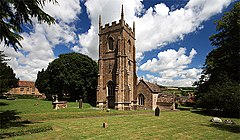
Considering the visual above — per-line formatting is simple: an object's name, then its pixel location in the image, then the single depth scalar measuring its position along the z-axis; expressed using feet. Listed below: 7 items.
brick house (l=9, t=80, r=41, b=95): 252.62
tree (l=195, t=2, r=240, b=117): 67.67
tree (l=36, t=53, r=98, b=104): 120.57
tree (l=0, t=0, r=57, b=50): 30.09
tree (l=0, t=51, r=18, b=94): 70.20
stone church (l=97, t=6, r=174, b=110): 94.53
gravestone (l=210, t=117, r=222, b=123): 53.93
